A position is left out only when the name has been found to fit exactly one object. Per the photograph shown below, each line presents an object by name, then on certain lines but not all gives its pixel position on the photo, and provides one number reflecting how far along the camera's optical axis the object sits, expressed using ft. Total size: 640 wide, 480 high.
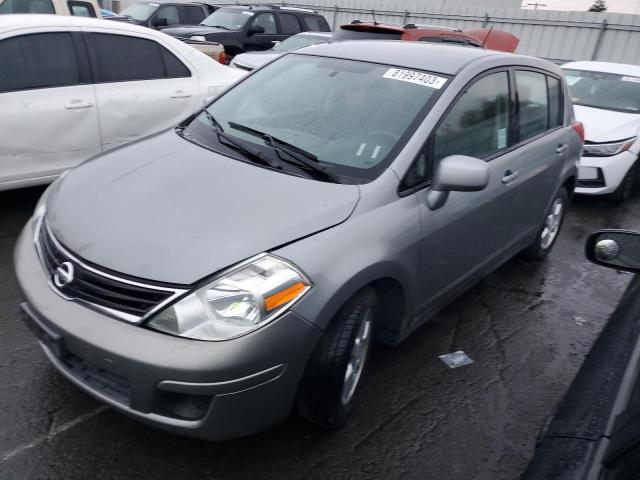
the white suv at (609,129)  20.35
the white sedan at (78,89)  13.75
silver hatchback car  6.61
